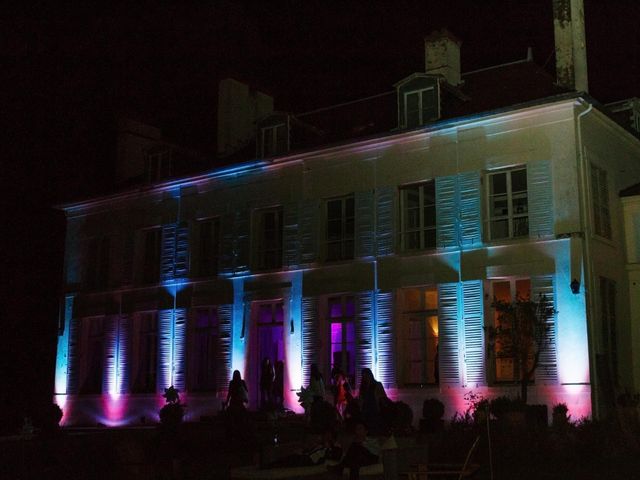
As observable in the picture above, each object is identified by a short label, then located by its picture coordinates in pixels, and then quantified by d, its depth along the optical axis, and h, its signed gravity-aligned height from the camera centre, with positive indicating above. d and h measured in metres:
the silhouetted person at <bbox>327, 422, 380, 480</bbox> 11.40 -0.97
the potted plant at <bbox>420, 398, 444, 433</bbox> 19.42 -0.71
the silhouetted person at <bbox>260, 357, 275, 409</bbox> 23.00 +0.07
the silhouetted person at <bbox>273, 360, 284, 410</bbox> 22.95 -0.04
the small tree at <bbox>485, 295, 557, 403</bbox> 18.88 +1.19
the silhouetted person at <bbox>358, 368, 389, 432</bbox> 18.22 -0.32
